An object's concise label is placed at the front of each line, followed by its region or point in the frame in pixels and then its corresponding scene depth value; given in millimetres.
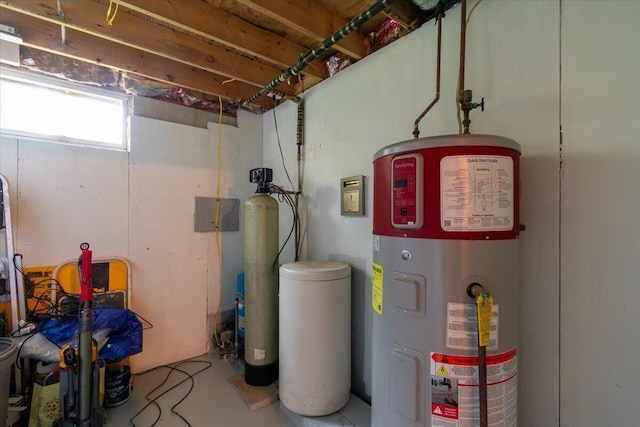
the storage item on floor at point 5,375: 1379
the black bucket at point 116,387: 1874
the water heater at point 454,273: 912
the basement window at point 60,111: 1938
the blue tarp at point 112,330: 1729
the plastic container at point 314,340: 1671
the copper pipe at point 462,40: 1199
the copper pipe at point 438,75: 1339
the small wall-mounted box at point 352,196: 1818
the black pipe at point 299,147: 2393
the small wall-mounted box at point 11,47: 1664
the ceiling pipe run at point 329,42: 1312
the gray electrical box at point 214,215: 2586
